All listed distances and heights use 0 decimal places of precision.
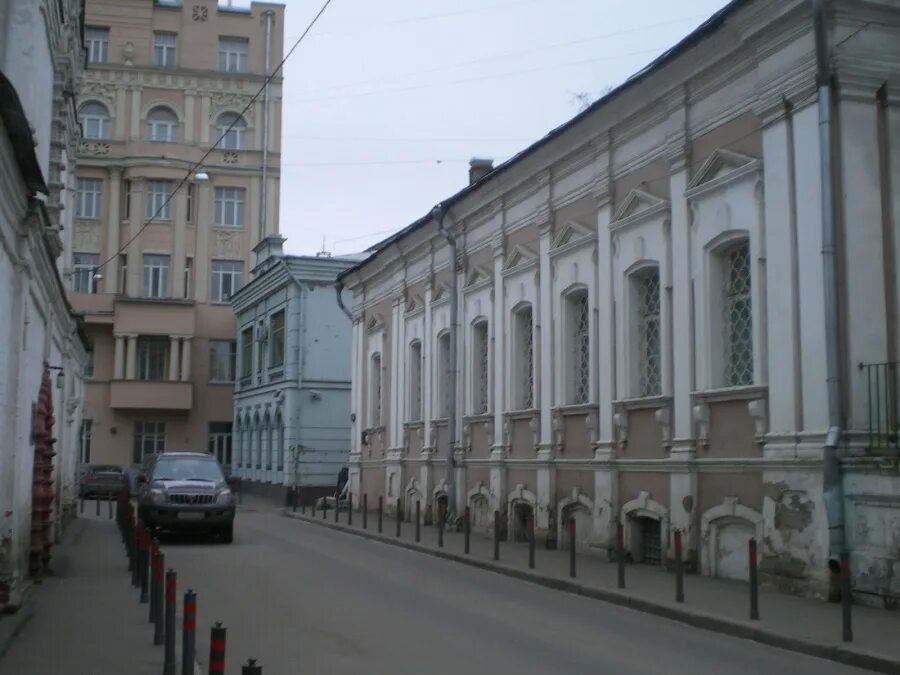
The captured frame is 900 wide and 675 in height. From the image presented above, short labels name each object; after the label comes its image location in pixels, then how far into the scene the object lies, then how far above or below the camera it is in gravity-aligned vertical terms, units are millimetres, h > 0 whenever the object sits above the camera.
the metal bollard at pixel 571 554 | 15320 -1277
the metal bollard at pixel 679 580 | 12625 -1349
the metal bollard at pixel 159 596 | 10127 -1287
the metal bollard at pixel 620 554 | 14039 -1171
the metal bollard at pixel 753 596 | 11250 -1362
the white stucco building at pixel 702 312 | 13047 +2301
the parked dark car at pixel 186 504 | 21359 -850
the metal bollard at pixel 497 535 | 17516 -1166
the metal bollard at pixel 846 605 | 9875 -1271
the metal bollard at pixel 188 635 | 6863 -1110
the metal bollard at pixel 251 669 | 4918 -939
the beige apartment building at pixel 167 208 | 49219 +11829
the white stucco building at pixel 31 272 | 10617 +2262
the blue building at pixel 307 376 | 39562 +3116
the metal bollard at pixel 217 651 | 5664 -994
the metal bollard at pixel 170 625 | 8057 -1253
